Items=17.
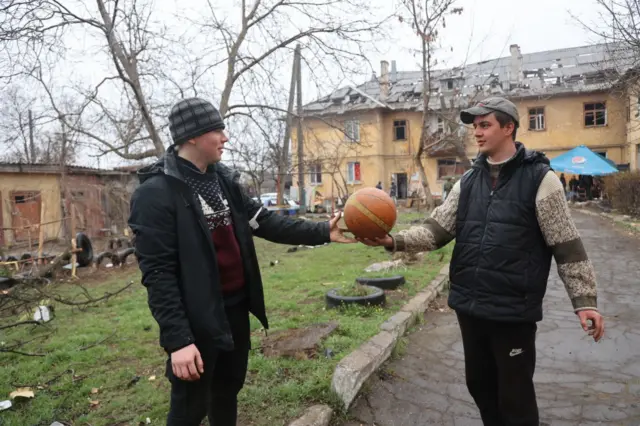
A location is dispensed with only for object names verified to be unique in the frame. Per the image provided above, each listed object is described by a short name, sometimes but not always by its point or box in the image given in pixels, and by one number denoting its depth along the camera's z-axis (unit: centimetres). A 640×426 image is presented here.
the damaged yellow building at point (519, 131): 2888
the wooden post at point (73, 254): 1058
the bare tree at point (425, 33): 1368
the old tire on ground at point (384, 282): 648
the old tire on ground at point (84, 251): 1164
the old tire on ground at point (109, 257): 1185
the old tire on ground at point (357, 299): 546
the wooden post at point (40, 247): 1033
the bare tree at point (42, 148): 1232
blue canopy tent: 2106
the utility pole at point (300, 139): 1466
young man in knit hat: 216
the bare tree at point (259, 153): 1528
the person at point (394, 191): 3216
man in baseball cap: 236
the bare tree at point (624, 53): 1020
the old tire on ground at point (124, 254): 1209
